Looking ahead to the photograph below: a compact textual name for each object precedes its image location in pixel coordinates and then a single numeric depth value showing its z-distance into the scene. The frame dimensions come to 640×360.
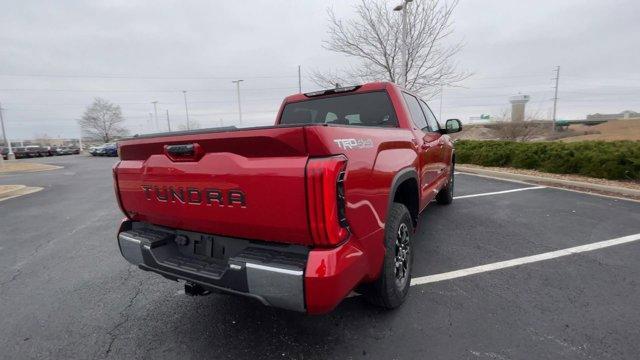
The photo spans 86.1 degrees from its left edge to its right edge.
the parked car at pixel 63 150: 37.67
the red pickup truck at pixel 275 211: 1.83
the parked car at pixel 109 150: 30.89
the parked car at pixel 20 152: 32.59
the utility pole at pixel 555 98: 51.92
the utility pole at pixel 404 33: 11.64
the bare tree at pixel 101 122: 52.12
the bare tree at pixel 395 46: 13.08
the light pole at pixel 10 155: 30.73
